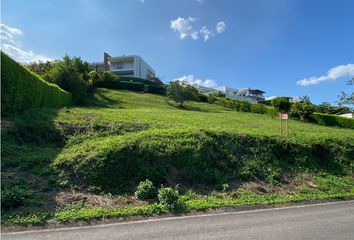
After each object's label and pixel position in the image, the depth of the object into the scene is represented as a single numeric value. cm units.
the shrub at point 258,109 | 3491
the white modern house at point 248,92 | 9384
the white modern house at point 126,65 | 6600
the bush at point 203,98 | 4196
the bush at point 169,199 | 664
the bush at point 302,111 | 3086
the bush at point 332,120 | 2915
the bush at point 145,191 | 725
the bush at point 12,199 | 593
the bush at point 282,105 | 3281
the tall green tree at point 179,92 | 3250
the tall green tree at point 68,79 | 2395
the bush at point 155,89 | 4206
